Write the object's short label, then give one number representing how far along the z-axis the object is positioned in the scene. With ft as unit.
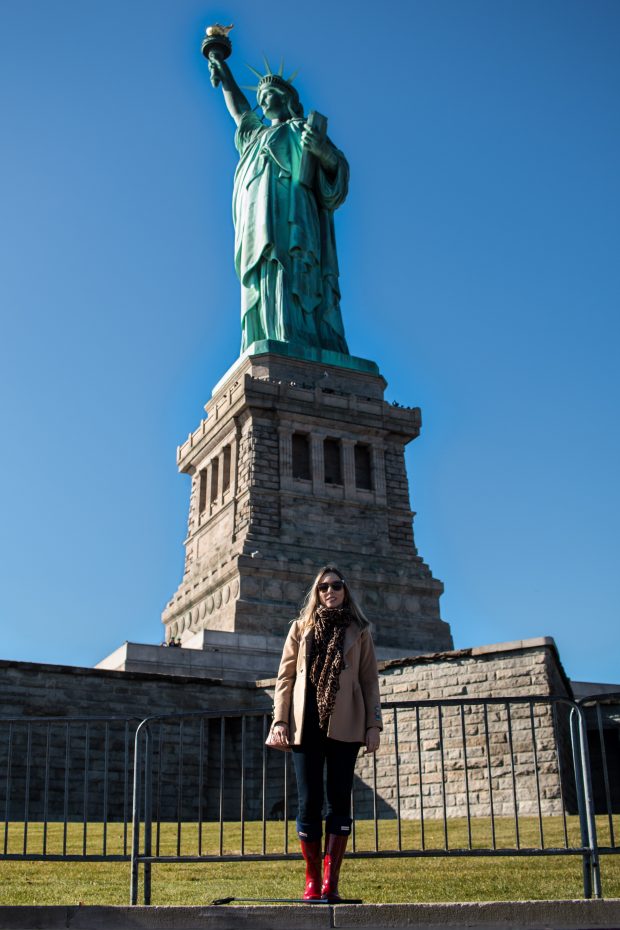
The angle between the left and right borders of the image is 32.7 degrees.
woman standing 22.12
